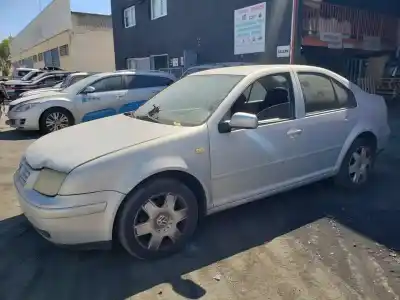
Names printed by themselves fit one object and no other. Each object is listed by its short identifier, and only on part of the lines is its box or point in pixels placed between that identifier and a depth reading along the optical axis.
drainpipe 10.77
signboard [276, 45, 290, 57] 11.34
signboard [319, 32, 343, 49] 12.03
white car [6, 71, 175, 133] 8.23
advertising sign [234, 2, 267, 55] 12.30
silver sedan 2.60
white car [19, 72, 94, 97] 10.85
